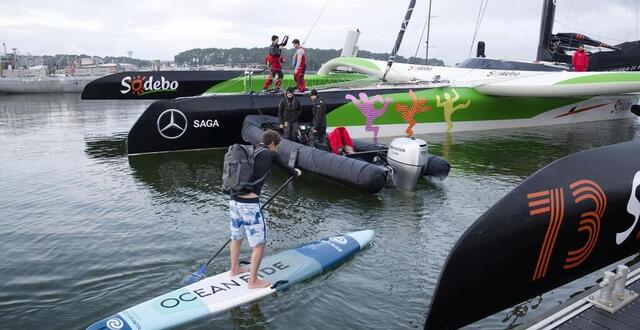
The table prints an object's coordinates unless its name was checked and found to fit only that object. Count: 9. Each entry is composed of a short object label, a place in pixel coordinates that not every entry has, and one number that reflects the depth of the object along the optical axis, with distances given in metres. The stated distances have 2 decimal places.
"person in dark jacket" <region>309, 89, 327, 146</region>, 9.49
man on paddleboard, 4.45
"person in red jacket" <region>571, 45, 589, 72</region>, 15.66
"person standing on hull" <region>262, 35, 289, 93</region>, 12.31
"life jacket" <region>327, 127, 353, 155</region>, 9.04
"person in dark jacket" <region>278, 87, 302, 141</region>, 9.88
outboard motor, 8.09
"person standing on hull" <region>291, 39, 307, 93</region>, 12.42
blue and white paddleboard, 4.04
